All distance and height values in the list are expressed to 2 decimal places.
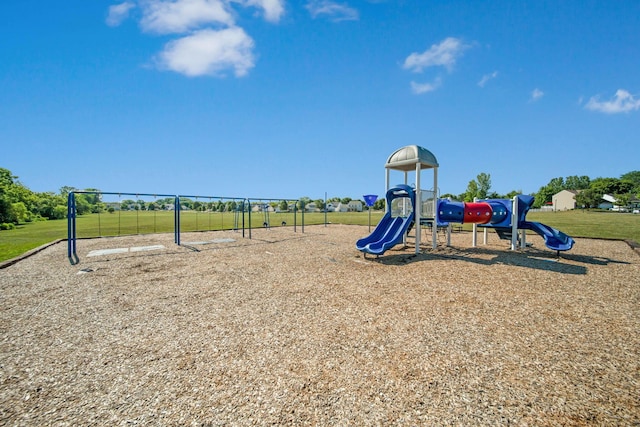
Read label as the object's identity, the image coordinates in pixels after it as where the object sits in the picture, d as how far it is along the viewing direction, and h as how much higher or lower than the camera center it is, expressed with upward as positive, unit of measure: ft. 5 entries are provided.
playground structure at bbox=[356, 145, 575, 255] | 31.40 -0.27
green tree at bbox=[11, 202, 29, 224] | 87.46 +0.08
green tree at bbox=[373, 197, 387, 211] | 252.87 +4.04
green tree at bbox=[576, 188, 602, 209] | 214.48 +7.15
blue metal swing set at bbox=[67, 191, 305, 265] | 31.03 +0.45
